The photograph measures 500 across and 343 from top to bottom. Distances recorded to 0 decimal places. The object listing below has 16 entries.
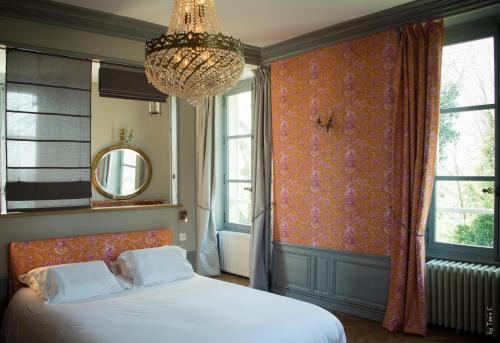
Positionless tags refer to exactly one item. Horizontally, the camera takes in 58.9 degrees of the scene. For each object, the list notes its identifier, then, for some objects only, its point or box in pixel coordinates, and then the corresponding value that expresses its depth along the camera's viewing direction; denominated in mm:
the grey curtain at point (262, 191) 5055
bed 2543
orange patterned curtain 3707
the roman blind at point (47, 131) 3602
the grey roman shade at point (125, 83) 4117
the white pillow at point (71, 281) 3197
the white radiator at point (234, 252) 5766
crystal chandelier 2383
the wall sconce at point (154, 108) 5246
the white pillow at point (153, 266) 3654
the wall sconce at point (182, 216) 4488
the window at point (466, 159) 3787
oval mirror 5039
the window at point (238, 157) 5965
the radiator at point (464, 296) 3531
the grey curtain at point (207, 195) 5961
